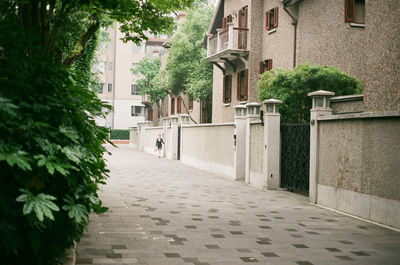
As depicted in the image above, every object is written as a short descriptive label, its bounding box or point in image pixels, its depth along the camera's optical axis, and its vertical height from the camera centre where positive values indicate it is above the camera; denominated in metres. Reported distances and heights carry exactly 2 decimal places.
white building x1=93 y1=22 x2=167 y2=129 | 69.44 +7.93
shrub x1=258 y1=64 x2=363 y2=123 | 17.33 +1.88
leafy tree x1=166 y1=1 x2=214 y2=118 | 38.00 +6.52
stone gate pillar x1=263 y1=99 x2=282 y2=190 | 14.79 -0.14
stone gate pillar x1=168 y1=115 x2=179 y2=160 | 31.20 -0.15
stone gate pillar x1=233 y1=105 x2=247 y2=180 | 18.08 -0.19
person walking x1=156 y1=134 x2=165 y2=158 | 33.28 -0.51
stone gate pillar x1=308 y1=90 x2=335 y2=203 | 11.92 +0.34
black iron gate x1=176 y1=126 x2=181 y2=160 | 31.14 -0.43
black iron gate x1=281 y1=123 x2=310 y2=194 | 13.31 -0.50
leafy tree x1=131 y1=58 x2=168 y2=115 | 50.94 +6.08
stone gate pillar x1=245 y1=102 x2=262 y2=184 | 16.78 +0.65
